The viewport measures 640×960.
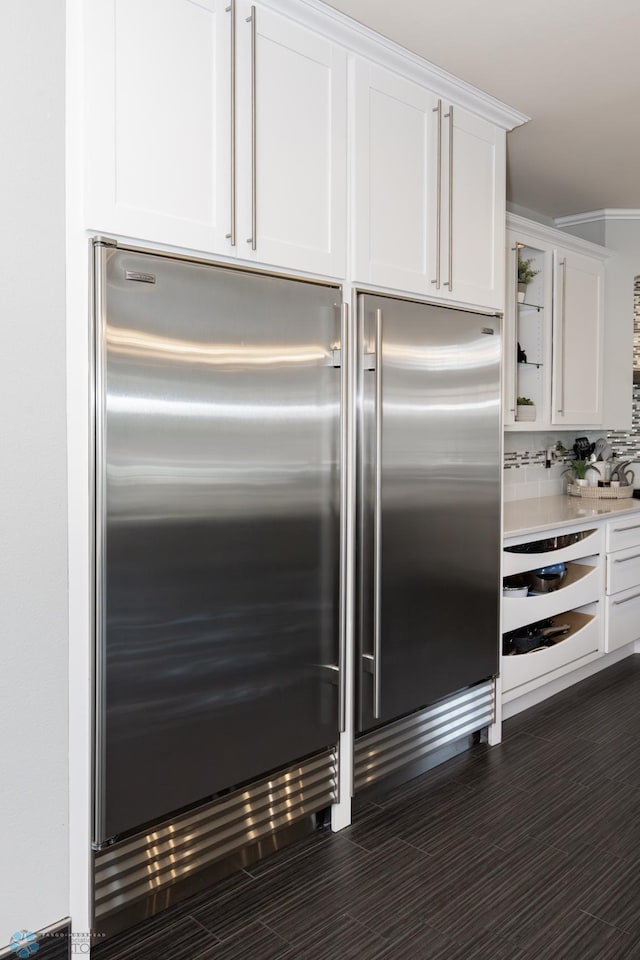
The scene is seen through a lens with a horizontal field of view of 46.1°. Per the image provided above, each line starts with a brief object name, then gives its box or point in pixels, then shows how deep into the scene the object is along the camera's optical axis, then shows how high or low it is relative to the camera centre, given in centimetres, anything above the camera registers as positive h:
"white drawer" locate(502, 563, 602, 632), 325 -65
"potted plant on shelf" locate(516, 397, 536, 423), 383 +26
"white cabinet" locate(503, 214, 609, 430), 371 +72
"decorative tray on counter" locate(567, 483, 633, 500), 439 -19
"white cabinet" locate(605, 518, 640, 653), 391 -66
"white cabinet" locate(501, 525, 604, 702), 327 -68
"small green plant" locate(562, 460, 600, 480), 461 -5
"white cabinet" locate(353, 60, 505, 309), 245 +95
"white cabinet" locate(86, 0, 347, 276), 179 +87
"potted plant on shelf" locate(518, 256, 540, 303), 384 +95
